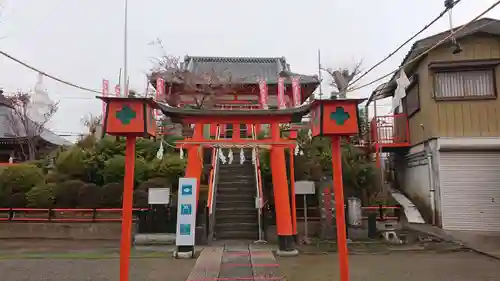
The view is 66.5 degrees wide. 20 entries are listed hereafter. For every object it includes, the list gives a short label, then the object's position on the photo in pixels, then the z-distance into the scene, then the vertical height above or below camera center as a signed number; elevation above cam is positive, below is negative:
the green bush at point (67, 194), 15.68 -0.40
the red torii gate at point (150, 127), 6.47 +0.96
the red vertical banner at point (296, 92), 17.33 +4.17
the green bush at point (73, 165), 16.89 +0.85
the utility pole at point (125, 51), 17.36 +6.33
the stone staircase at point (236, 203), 14.06 -0.80
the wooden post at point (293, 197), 12.73 -0.51
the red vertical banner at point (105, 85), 13.62 +3.58
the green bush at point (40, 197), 15.28 -0.53
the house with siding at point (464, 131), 14.02 +1.88
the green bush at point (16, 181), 15.69 +0.15
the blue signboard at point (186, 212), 10.65 -0.80
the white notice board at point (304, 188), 12.87 -0.19
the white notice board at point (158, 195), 13.05 -0.40
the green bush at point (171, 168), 16.52 +0.66
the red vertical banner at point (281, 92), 15.77 +3.80
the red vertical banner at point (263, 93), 17.14 +4.04
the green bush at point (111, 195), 15.59 -0.46
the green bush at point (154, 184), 15.61 -0.02
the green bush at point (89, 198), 15.56 -0.57
